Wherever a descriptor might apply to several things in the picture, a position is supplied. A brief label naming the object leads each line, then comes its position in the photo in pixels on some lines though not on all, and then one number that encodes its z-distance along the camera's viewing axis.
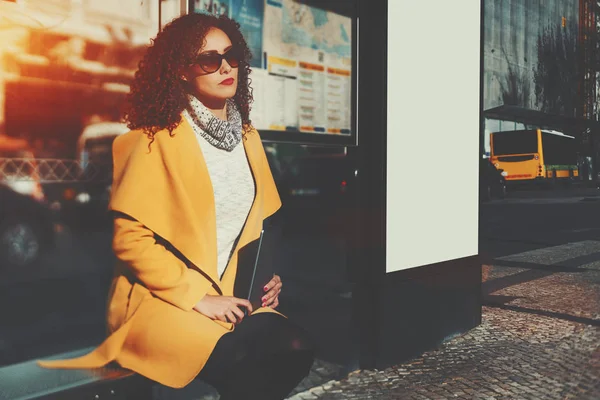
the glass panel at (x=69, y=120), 2.88
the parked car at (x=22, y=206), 3.25
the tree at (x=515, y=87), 39.91
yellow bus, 31.22
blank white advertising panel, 4.68
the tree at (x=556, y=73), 43.50
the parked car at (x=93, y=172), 3.31
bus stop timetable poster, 3.64
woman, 2.43
